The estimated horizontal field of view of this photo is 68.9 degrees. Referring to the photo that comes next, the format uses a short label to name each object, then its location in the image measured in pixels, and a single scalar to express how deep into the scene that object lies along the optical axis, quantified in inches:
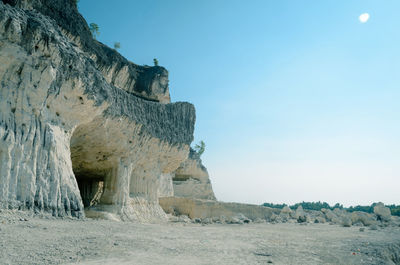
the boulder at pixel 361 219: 796.8
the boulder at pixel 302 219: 933.3
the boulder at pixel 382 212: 897.5
